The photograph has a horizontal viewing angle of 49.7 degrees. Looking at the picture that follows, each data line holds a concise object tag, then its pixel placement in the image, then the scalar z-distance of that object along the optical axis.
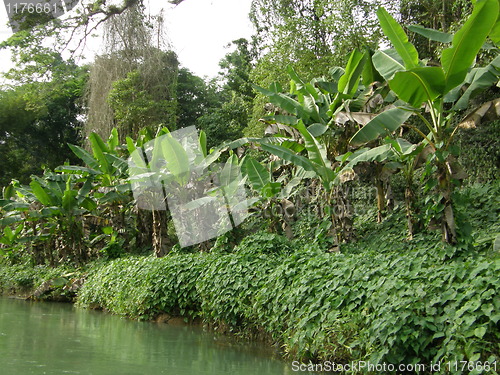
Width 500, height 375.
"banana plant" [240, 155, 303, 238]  9.12
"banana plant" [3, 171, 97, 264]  12.79
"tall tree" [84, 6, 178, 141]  19.28
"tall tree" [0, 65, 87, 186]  25.70
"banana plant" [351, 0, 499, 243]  5.23
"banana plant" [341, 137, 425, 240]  7.03
